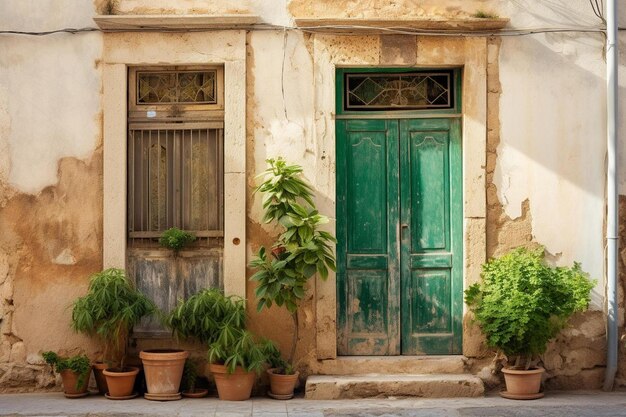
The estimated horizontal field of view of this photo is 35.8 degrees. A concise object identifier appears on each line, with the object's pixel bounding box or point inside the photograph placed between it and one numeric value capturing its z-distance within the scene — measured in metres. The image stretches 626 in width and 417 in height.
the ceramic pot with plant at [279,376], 8.23
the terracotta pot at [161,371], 8.14
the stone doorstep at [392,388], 8.23
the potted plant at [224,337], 8.03
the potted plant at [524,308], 8.04
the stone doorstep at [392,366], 8.54
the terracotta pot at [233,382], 8.10
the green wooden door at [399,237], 8.77
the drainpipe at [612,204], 8.49
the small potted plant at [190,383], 8.33
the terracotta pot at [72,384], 8.26
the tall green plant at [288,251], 8.20
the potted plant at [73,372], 8.20
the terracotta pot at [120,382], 8.16
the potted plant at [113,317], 8.12
